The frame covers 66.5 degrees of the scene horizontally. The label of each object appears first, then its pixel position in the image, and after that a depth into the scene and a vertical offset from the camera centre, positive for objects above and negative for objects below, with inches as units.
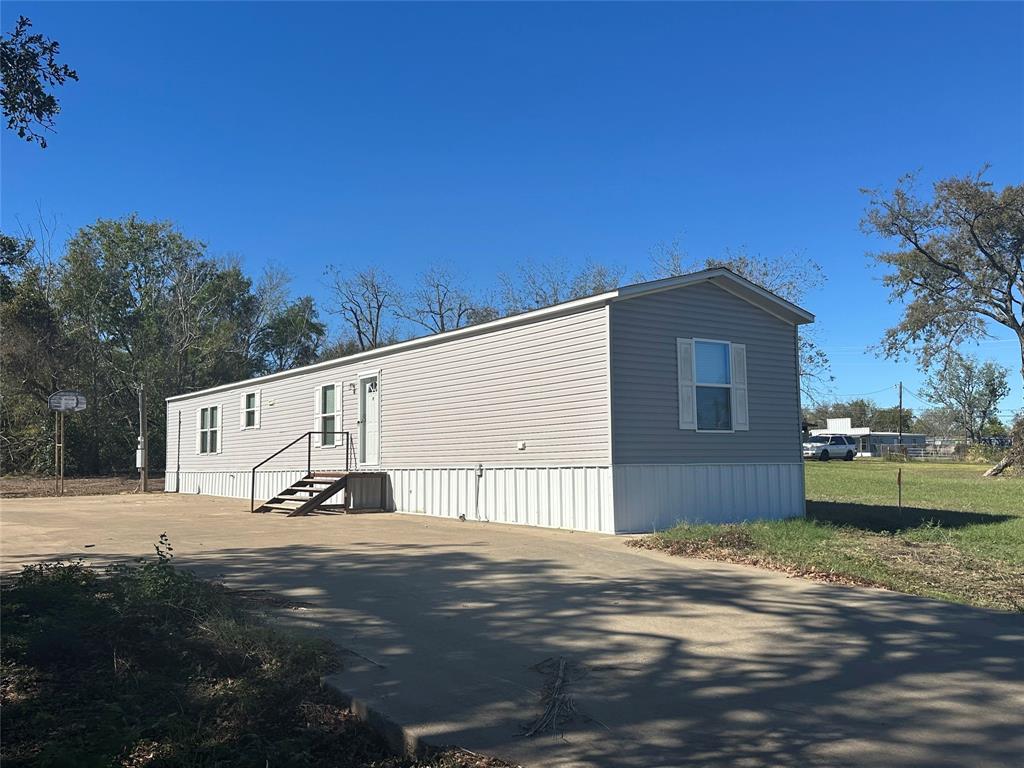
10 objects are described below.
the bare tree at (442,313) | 1682.8 +284.1
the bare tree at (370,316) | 1761.8 +291.2
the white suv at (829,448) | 1980.8 -25.0
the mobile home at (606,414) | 447.5 +18.0
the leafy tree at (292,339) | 1617.9 +225.9
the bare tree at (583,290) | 1438.2 +283.4
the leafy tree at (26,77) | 244.8 +118.1
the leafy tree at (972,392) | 3036.4 +174.3
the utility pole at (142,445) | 936.9 +3.6
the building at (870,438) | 2638.3 -3.5
